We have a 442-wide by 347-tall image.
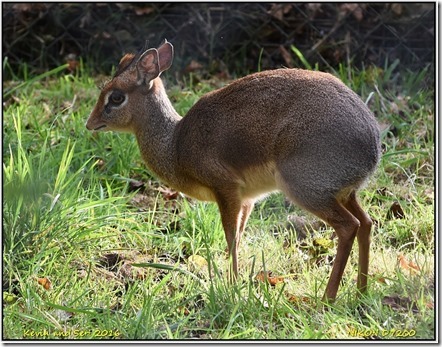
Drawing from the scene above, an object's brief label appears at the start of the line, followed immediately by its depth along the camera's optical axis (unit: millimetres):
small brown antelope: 9633
